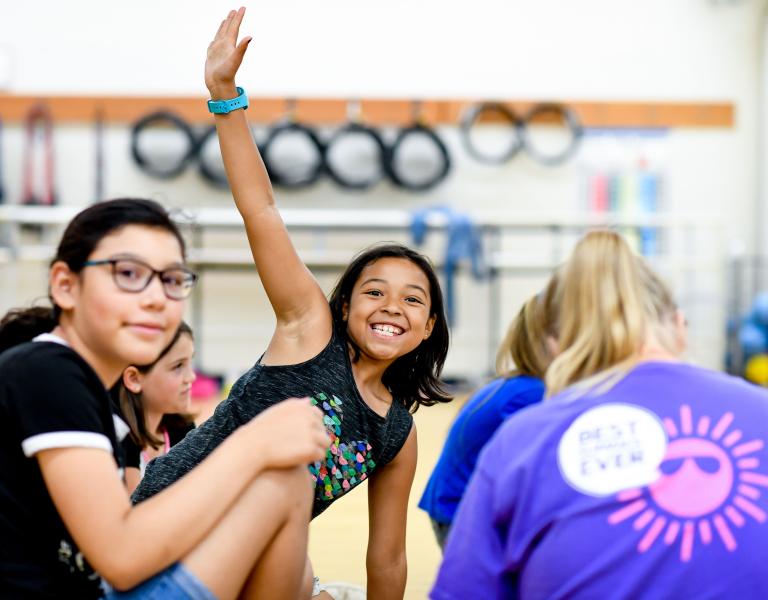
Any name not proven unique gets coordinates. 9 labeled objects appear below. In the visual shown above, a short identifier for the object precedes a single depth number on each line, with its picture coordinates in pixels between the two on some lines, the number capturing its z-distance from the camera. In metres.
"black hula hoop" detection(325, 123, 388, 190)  7.38
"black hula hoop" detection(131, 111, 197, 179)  7.34
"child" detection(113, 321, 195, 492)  2.09
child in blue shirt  2.12
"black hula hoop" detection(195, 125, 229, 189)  7.35
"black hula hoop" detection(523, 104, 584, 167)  7.51
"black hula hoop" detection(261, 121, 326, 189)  7.32
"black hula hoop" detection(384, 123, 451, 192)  7.39
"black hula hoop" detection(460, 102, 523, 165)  7.50
